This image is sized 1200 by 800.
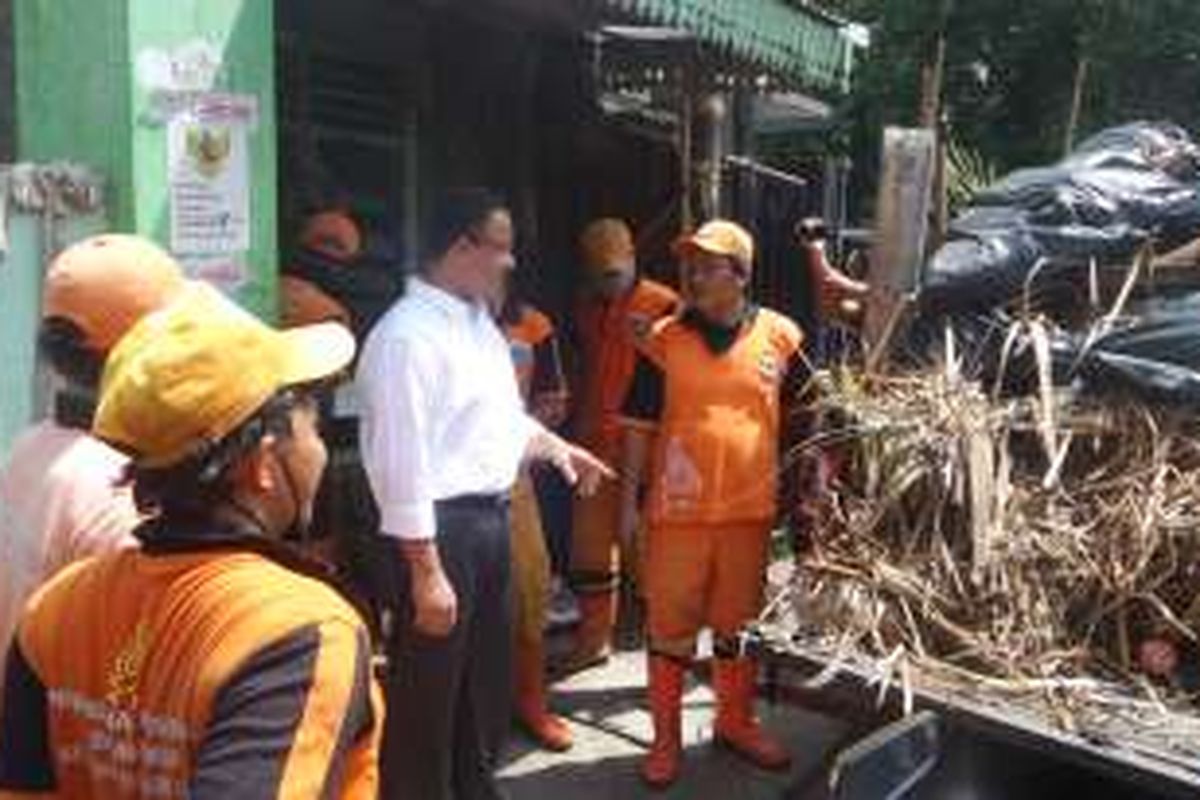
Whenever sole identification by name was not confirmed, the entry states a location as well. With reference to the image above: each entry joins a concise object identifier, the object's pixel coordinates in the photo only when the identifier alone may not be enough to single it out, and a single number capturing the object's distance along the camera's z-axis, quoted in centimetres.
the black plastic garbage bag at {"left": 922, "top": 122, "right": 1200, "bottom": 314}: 481
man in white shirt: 422
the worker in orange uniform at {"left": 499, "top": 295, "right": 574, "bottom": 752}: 569
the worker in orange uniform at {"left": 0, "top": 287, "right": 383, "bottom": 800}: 173
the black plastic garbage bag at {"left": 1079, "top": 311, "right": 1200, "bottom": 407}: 420
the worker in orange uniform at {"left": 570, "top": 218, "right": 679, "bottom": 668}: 666
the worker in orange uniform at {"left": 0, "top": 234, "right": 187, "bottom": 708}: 268
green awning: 548
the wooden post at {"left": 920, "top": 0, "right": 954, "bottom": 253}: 518
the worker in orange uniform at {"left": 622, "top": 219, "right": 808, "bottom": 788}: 534
